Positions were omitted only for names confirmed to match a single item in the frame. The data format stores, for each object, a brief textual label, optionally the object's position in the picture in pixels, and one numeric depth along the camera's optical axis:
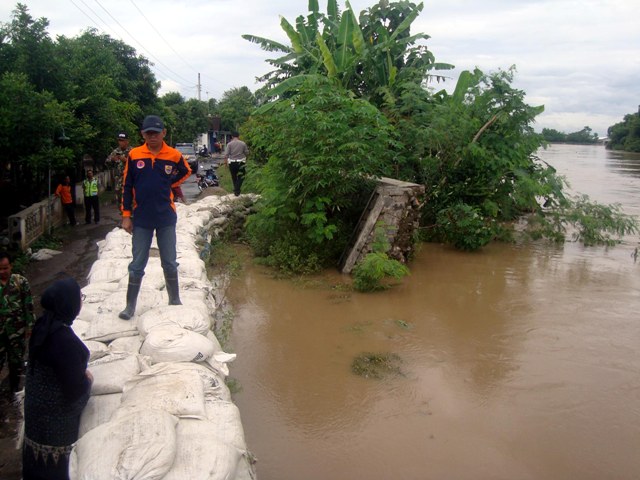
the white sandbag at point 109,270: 4.45
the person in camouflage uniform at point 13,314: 3.22
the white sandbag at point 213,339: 3.29
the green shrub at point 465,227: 7.96
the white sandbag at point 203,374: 2.69
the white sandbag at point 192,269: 4.75
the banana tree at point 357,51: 10.07
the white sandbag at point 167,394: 2.36
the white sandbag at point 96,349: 2.95
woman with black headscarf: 2.13
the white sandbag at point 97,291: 3.83
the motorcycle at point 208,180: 12.95
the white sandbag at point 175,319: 3.28
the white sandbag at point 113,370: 2.60
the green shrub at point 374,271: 5.82
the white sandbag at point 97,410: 2.40
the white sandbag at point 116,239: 5.49
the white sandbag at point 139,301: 3.62
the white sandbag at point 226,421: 2.36
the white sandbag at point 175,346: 2.92
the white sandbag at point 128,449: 1.90
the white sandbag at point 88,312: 3.45
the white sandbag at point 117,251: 5.07
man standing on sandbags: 3.47
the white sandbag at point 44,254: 6.91
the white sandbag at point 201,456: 2.01
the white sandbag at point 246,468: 2.25
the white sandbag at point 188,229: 6.37
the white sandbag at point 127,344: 3.12
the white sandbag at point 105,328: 3.27
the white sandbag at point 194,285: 4.30
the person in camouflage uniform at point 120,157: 7.73
